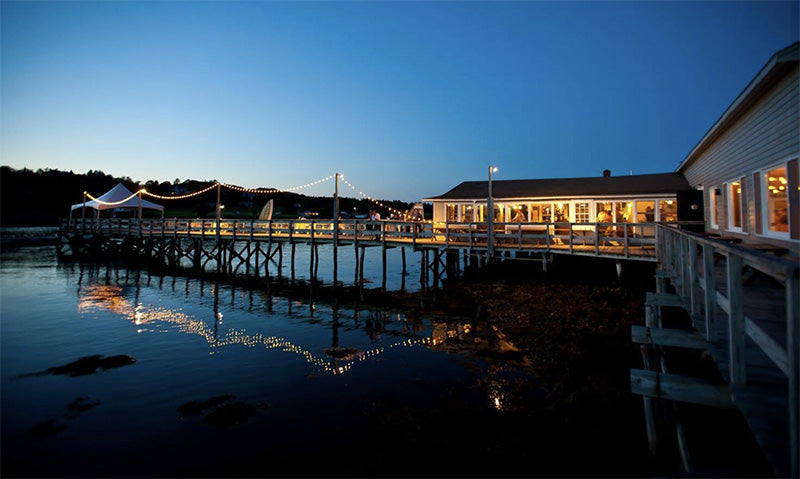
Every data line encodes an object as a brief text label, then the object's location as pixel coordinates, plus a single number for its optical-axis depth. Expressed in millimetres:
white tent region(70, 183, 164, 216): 38531
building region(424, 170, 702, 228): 21141
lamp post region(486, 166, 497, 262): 18469
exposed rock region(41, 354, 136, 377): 9516
